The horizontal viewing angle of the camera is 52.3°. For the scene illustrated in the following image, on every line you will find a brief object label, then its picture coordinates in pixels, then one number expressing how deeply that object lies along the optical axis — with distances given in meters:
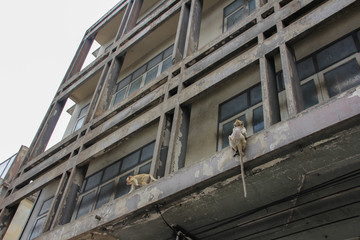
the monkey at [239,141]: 3.94
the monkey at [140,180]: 5.12
